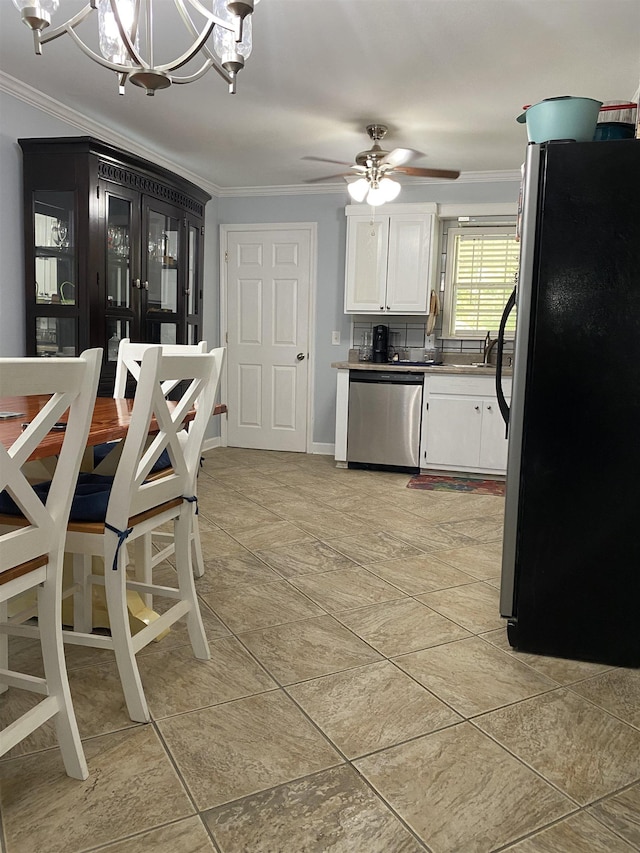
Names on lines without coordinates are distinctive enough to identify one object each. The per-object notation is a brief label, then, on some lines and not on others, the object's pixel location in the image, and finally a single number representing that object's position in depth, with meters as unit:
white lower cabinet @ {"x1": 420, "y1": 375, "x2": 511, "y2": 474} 5.05
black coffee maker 5.63
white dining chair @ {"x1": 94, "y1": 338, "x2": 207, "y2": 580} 2.39
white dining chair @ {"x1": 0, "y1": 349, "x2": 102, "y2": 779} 1.31
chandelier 1.89
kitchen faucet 5.49
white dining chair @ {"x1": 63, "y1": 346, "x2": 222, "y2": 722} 1.69
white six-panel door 6.02
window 5.57
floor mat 4.80
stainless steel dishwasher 5.20
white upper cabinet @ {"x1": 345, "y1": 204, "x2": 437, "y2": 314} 5.35
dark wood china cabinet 3.64
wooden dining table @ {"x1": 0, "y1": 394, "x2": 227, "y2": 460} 1.62
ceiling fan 4.04
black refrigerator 2.06
